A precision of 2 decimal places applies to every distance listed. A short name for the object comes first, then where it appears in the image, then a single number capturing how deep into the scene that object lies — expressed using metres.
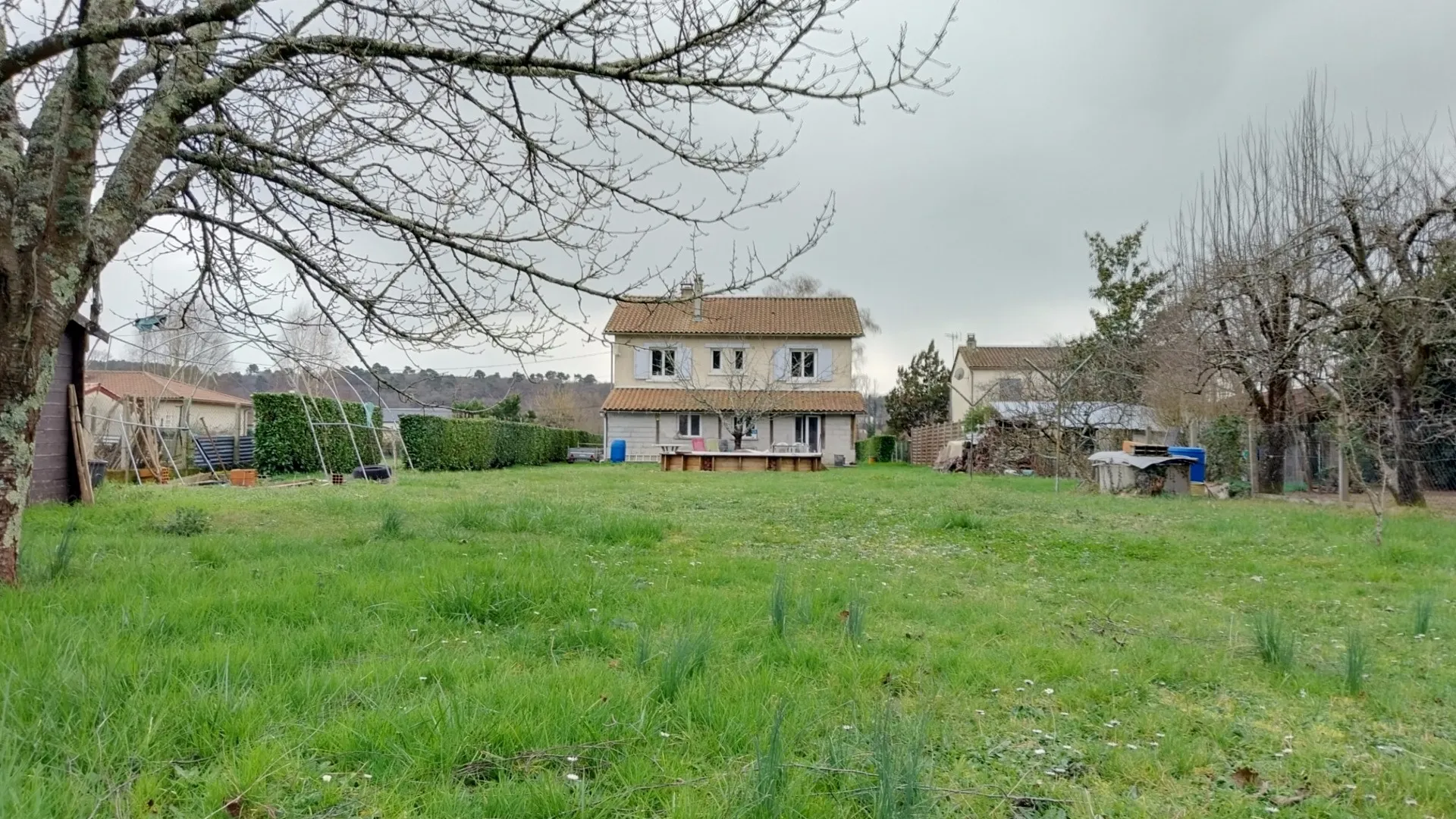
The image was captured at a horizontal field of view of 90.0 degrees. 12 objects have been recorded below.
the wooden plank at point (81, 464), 9.96
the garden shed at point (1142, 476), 16.05
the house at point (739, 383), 30.78
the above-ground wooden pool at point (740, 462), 24.52
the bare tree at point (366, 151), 4.07
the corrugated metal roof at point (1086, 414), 21.11
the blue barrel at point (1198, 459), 16.72
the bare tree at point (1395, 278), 11.88
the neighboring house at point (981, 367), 38.09
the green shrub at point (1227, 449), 18.09
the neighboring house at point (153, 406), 16.67
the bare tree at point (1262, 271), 13.45
